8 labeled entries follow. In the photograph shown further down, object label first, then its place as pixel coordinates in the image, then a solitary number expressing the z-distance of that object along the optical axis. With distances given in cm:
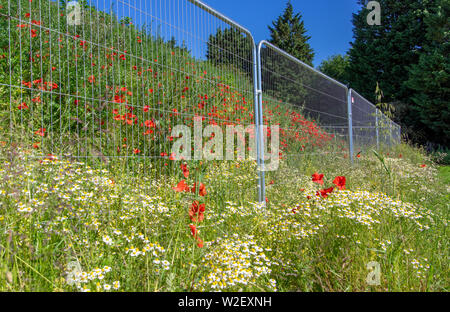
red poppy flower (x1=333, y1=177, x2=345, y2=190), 279
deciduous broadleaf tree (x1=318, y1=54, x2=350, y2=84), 3782
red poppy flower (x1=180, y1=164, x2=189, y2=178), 243
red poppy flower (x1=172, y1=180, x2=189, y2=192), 225
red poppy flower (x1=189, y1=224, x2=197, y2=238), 186
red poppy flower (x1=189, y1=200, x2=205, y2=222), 208
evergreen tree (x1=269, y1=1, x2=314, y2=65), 2861
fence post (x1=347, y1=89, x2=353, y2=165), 705
